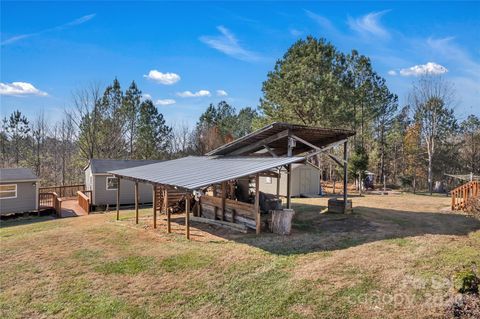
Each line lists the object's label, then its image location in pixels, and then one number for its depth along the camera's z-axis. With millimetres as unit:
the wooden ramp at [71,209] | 17578
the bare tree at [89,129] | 28656
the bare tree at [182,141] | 40050
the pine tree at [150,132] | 31312
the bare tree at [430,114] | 27047
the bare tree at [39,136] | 34259
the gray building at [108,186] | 19281
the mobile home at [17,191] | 16594
